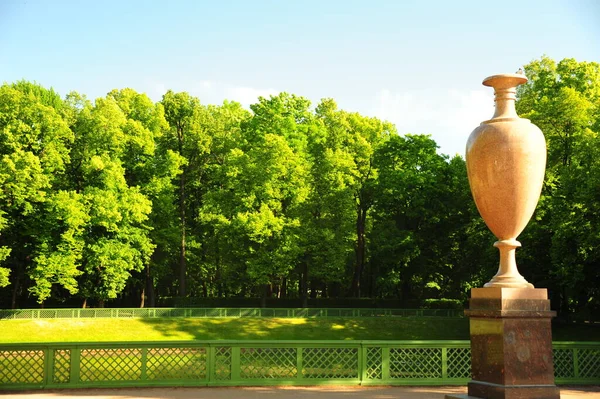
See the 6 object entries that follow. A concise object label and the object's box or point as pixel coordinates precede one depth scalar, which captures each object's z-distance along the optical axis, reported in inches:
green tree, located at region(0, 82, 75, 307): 1428.4
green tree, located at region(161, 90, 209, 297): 1849.2
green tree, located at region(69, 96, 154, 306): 1519.4
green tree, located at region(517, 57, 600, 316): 1235.2
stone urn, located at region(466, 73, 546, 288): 362.0
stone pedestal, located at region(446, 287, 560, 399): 341.4
